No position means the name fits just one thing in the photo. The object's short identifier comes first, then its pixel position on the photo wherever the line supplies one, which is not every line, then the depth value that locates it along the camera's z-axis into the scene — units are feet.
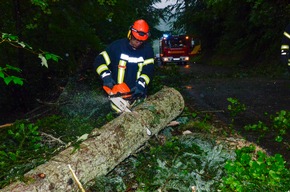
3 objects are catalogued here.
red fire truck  59.57
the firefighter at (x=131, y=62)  12.42
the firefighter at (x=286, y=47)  14.26
